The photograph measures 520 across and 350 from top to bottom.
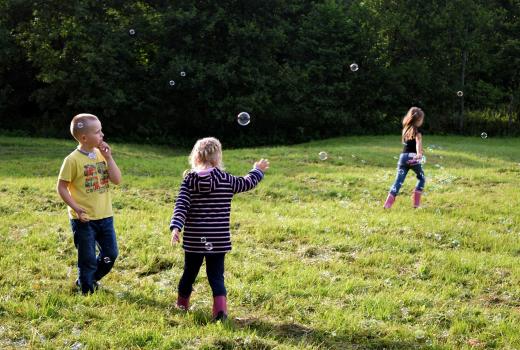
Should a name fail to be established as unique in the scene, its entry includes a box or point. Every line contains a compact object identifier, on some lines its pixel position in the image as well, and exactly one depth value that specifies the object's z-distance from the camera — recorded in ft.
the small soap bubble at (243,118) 27.91
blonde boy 18.63
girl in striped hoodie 16.78
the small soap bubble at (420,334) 16.84
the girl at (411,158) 35.29
